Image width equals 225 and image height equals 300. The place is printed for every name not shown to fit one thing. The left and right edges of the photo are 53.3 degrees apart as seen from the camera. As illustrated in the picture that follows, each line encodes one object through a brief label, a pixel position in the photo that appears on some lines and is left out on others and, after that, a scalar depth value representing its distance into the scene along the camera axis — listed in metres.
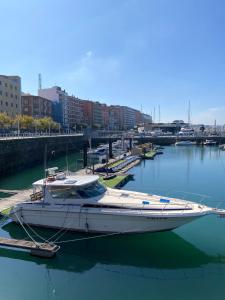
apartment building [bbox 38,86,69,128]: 102.76
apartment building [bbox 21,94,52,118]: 86.90
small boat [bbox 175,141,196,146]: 76.03
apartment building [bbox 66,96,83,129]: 113.97
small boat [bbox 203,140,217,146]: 75.27
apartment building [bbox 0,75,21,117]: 64.35
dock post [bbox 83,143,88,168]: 30.41
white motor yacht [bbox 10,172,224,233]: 11.15
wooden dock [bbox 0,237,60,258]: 10.30
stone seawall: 29.72
